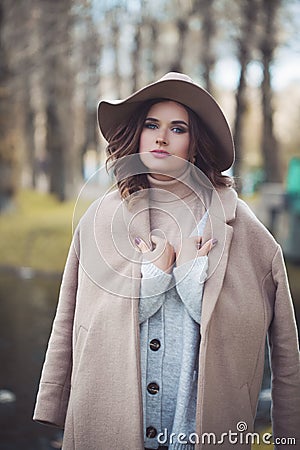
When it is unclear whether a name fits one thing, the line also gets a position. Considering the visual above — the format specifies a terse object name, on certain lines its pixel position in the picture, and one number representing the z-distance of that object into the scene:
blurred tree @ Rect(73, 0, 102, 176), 16.30
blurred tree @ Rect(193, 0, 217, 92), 14.60
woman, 2.43
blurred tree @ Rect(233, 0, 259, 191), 13.80
